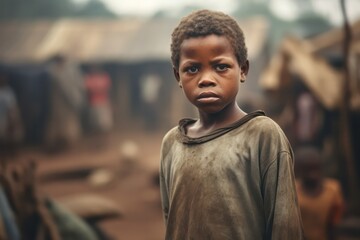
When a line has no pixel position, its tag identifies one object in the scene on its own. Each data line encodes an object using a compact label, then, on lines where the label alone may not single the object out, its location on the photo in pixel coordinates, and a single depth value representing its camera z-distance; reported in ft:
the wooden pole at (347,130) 20.63
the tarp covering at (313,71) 26.04
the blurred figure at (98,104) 49.19
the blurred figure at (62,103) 47.67
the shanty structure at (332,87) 21.86
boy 5.43
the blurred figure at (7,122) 39.60
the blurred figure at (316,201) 13.17
